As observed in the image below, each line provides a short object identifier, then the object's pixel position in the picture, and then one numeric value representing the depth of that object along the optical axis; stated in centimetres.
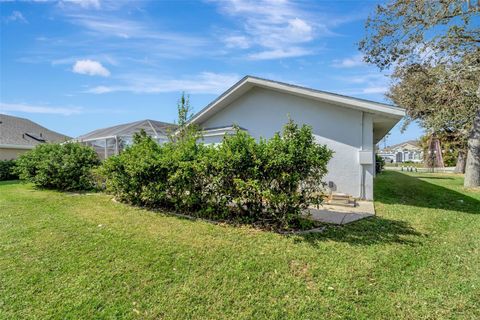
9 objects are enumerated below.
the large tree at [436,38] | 1259
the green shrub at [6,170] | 1706
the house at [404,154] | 5812
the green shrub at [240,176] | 534
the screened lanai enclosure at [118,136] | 1526
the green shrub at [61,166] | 1124
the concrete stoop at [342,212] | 650
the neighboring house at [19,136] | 1912
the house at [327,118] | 890
